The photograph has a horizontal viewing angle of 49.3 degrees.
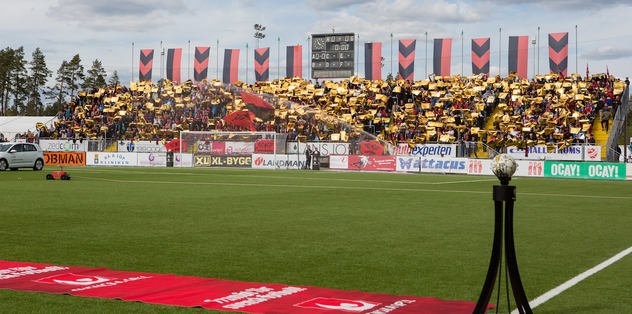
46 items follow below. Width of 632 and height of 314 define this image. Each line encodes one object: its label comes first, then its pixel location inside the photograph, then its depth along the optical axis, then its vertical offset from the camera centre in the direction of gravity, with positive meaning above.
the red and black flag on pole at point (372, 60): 61.25 +8.28
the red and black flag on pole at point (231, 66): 67.44 +8.33
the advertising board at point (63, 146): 54.91 +0.18
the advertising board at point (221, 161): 50.28 -0.75
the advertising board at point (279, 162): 48.94 -0.72
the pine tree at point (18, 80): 126.81 +12.64
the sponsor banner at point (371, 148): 45.88 +0.34
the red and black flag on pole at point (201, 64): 67.38 +8.47
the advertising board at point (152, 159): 52.12 -0.76
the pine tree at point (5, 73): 123.91 +13.40
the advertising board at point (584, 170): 37.66 -0.76
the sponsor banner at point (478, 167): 41.25 -0.73
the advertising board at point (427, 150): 45.31 +0.27
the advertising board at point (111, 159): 53.03 -0.79
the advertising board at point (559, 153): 41.56 +0.18
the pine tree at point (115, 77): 168.50 +17.56
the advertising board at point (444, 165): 41.99 -0.66
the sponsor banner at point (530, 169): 39.84 -0.76
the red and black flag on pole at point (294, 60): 64.50 +8.61
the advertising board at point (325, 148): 47.56 +0.30
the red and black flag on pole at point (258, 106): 57.67 +3.86
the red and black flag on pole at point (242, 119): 56.75 +2.66
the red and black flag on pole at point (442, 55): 58.88 +8.51
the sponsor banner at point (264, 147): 49.62 +0.31
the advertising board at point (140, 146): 54.38 +0.23
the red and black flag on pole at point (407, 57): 59.72 +8.41
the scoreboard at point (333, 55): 58.59 +8.31
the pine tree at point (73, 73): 134.75 +14.77
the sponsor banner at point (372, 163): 45.00 -0.65
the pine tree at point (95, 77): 137.36 +14.28
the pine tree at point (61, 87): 135.38 +12.27
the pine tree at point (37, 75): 134.88 +14.24
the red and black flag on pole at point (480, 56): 57.38 +8.29
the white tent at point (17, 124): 74.85 +2.60
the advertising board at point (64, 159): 53.20 -0.85
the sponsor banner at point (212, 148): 51.12 +0.19
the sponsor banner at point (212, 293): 6.41 -1.45
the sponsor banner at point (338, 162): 46.91 -0.65
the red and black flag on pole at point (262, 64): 65.12 +8.25
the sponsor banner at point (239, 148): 50.44 +0.21
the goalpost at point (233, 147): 49.78 +0.24
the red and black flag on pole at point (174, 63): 69.44 +8.79
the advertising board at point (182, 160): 51.50 -0.76
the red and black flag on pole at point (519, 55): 56.38 +8.24
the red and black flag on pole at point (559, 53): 54.52 +8.17
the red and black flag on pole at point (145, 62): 69.38 +8.76
